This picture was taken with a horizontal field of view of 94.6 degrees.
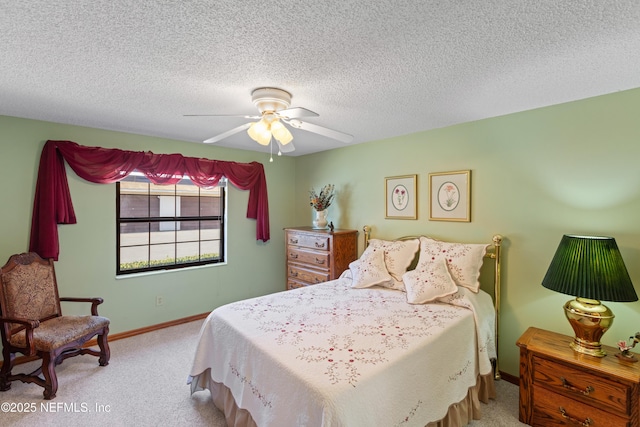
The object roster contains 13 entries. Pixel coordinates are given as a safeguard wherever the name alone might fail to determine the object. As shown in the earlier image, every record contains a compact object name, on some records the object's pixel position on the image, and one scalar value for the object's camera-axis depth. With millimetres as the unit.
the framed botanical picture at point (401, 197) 3328
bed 1465
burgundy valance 2898
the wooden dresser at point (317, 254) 3605
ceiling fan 2076
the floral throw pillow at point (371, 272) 2912
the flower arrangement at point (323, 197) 4094
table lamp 1804
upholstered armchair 2322
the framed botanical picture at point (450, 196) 2898
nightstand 1738
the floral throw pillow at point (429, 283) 2452
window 3576
